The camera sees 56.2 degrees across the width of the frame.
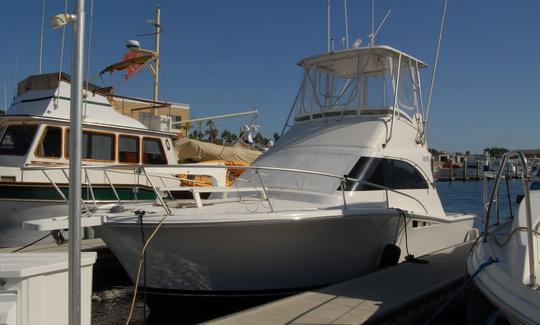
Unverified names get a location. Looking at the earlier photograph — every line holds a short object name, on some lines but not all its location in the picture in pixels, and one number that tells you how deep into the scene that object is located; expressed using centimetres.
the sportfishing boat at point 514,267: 355
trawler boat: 965
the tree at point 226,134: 6257
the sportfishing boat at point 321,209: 595
